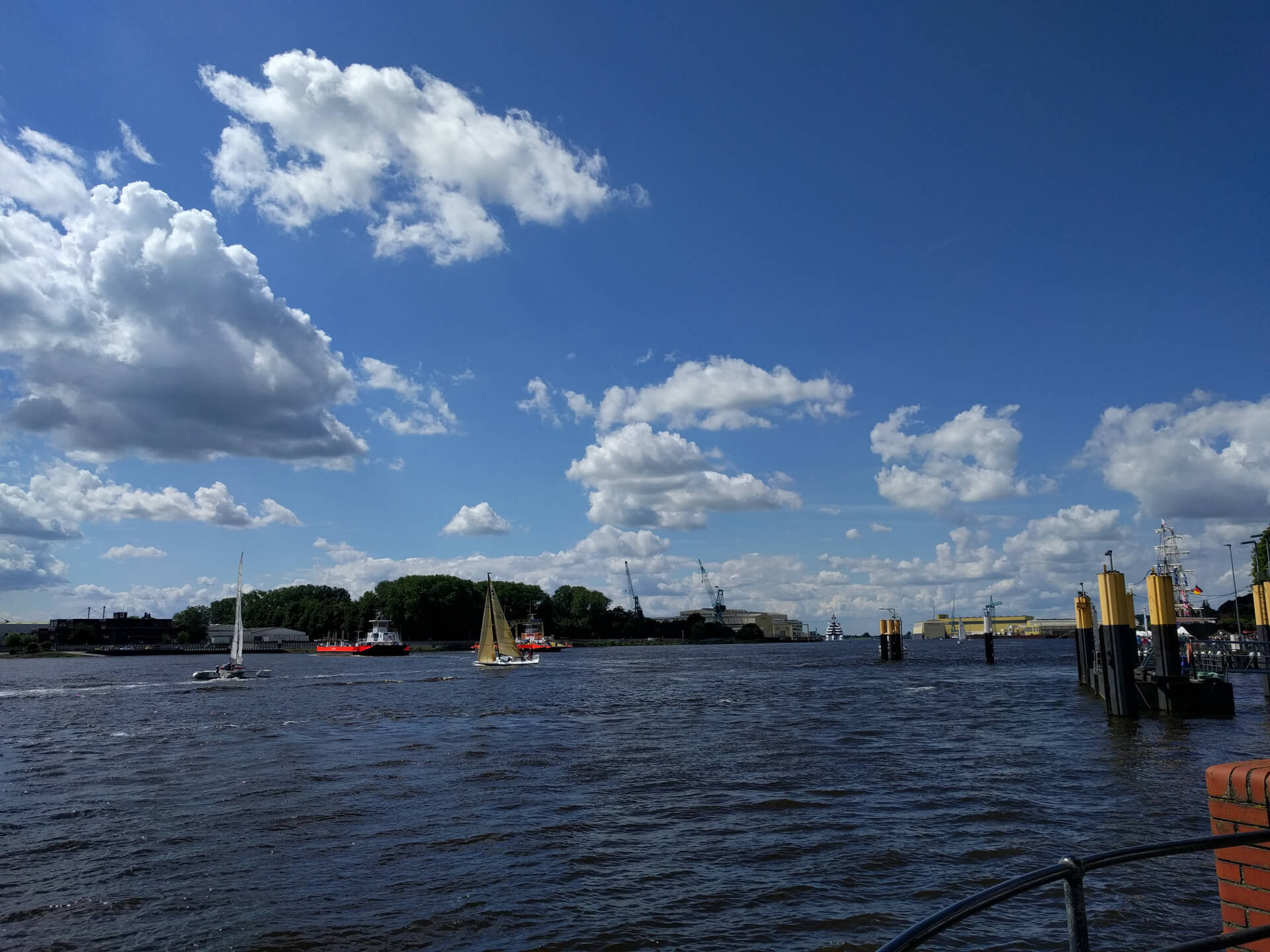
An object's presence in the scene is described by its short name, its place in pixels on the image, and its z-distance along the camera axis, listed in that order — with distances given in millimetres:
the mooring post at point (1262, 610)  42625
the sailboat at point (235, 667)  82438
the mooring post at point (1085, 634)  58375
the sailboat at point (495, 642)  97875
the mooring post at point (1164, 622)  36844
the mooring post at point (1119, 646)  37062
